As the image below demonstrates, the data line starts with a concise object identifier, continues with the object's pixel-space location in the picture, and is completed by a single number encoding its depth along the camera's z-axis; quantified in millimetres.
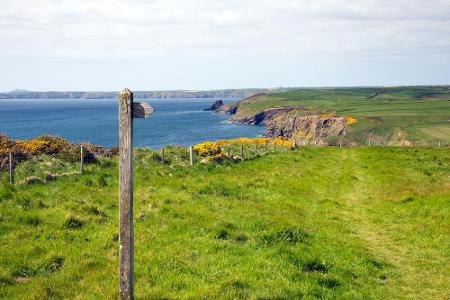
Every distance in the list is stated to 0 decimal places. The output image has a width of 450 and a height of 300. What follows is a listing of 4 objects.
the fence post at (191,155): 32312
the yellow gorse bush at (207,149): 37306
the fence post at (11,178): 21797
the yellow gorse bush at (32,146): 31781
